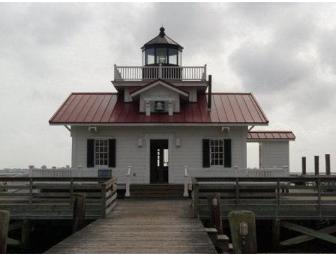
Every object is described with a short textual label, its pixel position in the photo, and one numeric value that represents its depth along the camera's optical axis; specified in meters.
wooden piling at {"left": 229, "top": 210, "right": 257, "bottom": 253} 9.28
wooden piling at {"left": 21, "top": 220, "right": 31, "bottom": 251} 14.48
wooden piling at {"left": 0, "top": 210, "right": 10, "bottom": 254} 9.04
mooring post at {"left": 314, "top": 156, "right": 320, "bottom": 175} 25.50
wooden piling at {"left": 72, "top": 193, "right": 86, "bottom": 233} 13.16
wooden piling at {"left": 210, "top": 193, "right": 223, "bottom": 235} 12.66
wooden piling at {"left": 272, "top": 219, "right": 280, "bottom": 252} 14.26
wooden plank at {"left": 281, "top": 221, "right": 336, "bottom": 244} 14.27
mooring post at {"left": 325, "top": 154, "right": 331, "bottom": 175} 25.16
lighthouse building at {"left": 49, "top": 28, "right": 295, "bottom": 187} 21.41
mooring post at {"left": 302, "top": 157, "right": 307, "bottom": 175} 27.07
